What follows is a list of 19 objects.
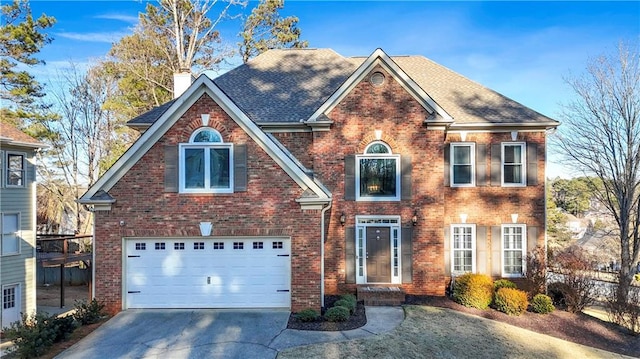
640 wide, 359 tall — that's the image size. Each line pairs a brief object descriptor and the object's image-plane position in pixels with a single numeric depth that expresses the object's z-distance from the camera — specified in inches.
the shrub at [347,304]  412.0
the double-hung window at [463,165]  552.7
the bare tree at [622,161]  649.6
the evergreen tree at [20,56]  905.5
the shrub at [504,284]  499.1
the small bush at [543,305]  462.9
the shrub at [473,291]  466.3
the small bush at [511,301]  451.8
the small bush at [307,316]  374.6
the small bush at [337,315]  378.9
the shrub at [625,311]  451.9
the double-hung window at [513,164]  554.3
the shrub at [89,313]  371.6
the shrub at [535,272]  508.7
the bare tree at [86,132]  1078.4
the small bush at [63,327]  329.4
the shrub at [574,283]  486.0
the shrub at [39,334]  305.1
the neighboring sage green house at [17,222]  598.9
